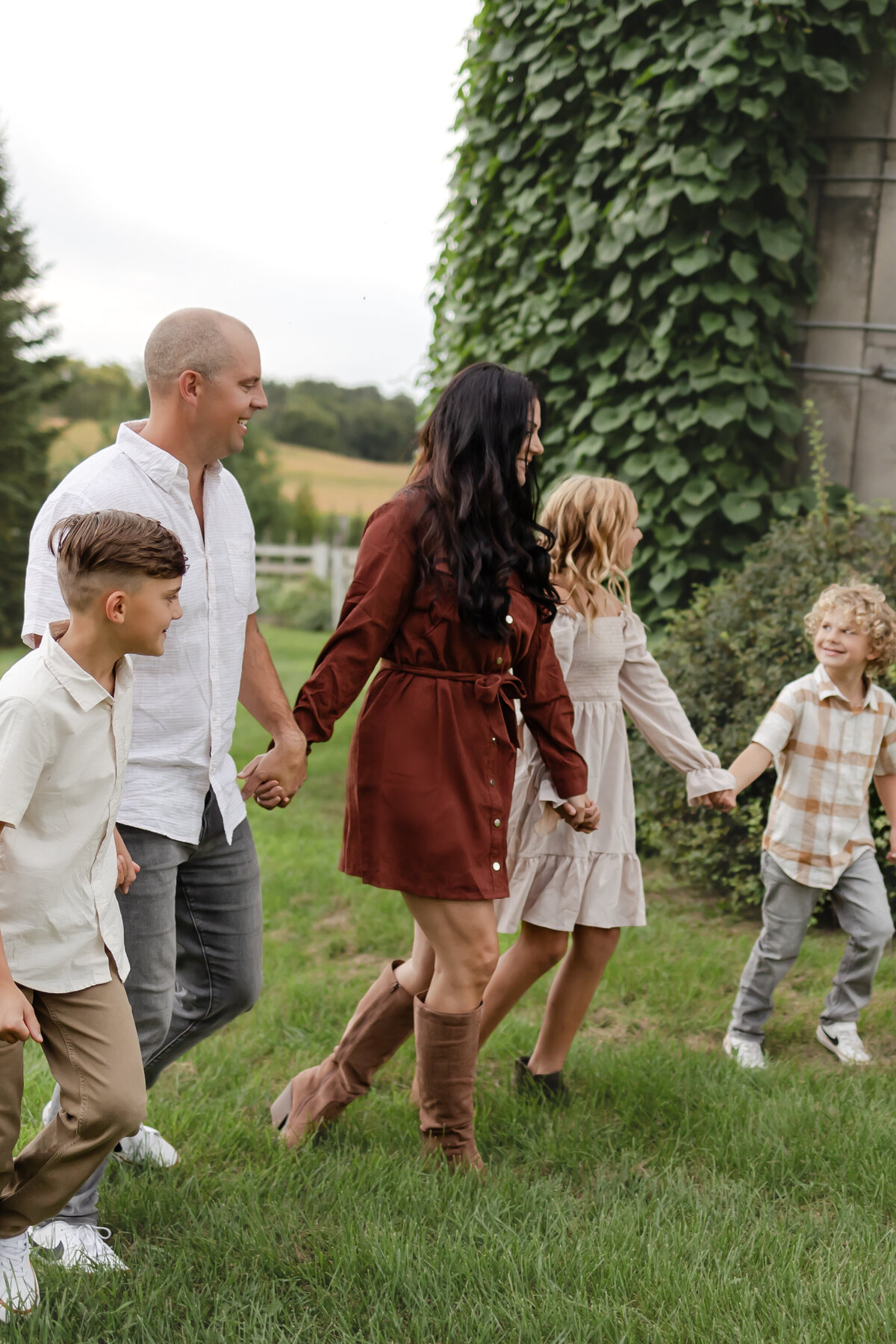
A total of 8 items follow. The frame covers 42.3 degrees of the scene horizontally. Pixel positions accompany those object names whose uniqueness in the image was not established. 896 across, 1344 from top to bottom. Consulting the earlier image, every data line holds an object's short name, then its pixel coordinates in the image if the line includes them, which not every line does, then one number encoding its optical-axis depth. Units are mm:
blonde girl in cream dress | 3346
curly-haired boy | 3824
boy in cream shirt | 2209
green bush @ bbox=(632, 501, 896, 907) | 5082
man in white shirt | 2564
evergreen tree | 22172
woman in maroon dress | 2844
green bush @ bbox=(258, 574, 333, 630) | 23688
